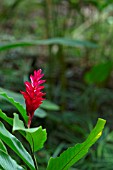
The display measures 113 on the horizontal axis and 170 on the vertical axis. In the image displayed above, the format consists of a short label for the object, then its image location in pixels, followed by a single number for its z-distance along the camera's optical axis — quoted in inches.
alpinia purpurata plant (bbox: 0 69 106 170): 64.4
